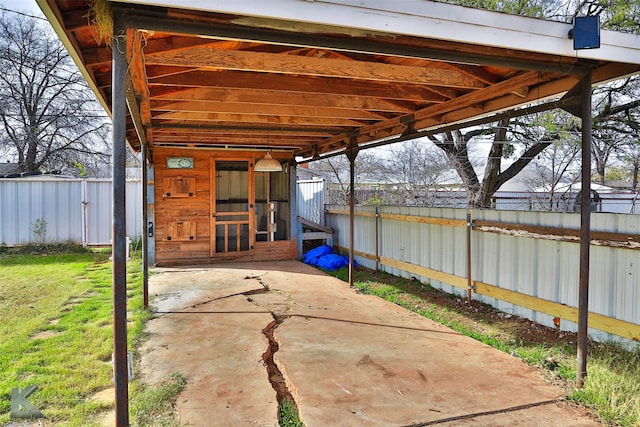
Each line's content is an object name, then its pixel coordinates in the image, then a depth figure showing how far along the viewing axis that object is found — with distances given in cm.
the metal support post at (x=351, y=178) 587
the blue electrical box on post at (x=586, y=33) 246
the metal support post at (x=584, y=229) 285
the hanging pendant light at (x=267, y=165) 652
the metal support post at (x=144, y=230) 486
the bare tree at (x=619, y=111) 701
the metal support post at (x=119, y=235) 195
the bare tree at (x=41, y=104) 1306
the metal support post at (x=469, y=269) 508
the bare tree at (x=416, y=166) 1228
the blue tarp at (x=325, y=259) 808
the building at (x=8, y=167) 1482
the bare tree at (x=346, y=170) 1347
